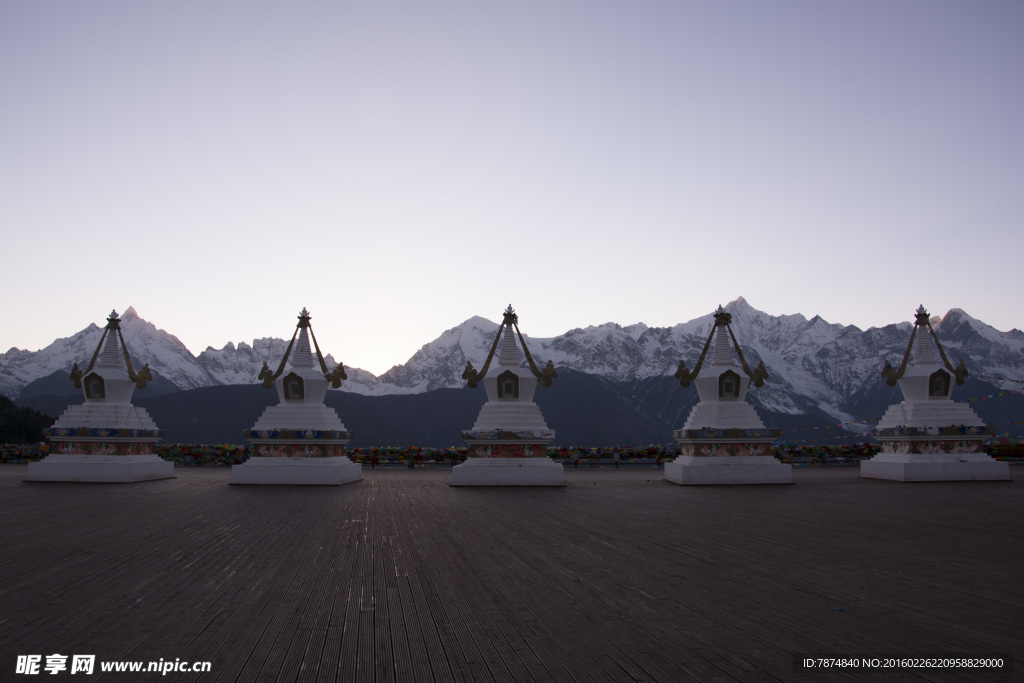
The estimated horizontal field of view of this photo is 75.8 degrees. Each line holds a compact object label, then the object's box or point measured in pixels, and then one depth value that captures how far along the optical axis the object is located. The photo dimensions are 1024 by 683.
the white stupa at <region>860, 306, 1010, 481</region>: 20.98
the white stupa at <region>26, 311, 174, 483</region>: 20.81
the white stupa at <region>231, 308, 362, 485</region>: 20.64
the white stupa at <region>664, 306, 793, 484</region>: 20.22
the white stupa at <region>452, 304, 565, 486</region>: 19.91
